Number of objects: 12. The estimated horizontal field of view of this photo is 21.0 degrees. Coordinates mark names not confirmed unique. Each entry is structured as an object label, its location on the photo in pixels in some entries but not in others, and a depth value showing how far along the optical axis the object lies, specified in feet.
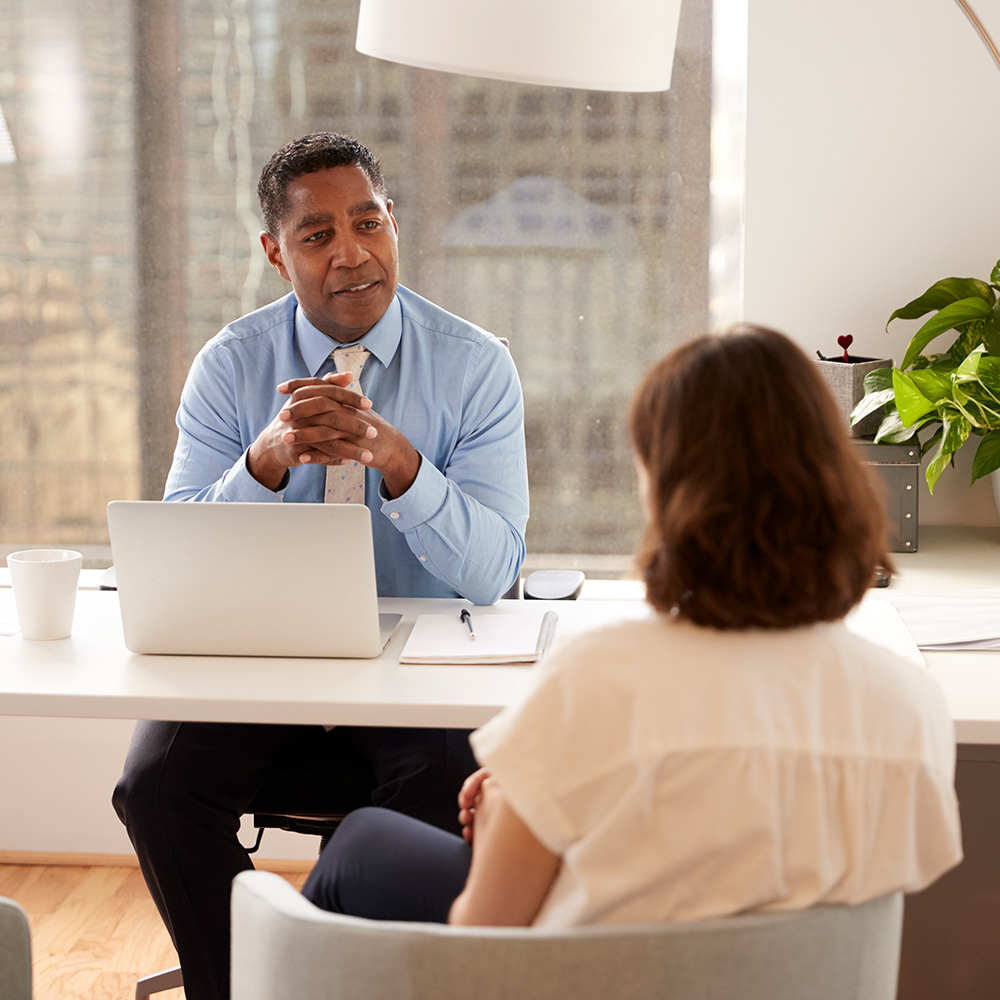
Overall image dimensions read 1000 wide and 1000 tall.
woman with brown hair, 9.15
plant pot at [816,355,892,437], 13.90
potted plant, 13.24
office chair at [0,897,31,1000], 9.73
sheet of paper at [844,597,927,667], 11.09
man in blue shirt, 11.60
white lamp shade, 11.48
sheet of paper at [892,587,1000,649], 11.24
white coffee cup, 11.28
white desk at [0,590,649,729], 10.55
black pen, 11.30
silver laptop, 10.81
